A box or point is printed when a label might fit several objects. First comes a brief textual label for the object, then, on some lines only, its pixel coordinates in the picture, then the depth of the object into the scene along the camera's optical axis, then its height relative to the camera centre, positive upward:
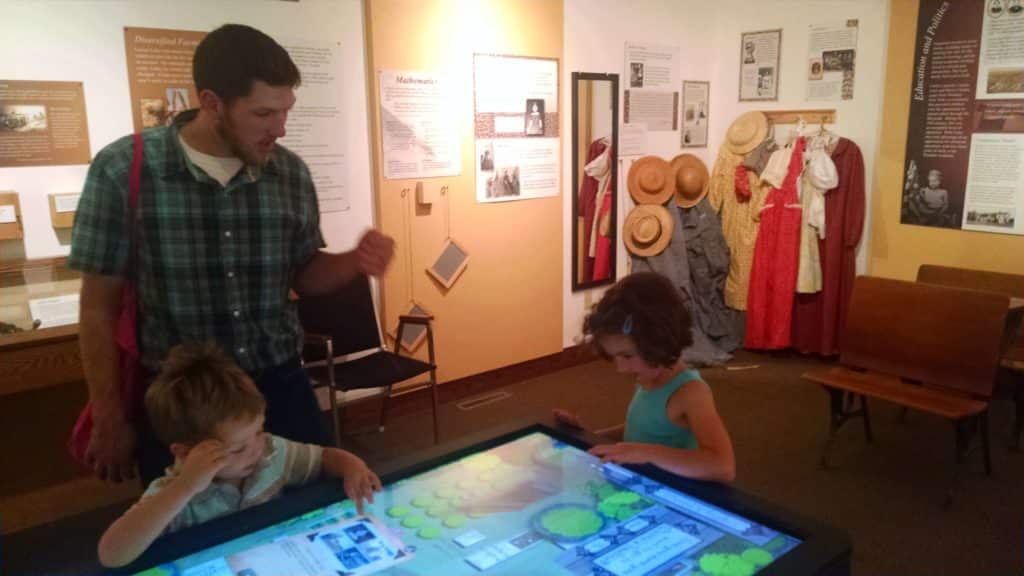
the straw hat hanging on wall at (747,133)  4.90 +0.15
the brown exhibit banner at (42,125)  2.70 +0.14
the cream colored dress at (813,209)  4.54 -0.34
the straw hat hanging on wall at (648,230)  4.75 -0.48
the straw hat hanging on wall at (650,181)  4.82 -0.16
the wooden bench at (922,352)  2.91 -0.83
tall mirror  4.53 -0.13
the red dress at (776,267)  4.66 -0.72
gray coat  4.82 -0.77
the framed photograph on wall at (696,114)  5.16 +0.29
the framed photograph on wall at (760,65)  4.95 +0.61
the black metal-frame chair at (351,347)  3.13 -0.85
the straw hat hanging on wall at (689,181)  4.94 -0.17
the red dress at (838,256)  4.52 -0.63
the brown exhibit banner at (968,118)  3.97 +0.20
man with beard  1.44 -0.16
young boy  1.15 -0.50
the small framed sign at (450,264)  3.95 -0.57
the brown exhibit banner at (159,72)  2.93 +0.35
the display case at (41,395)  2.52 -0.85
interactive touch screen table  1.16 -0.63
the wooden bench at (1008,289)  3.18 -0.67
